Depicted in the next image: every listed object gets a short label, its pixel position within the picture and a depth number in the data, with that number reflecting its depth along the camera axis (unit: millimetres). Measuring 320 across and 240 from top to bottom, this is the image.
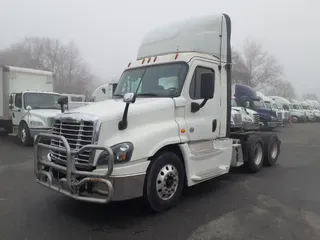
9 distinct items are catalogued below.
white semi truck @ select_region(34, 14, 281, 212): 4098
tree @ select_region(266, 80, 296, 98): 57662
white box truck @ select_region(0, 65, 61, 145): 11727
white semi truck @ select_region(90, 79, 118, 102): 19859
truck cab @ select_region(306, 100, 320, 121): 39441
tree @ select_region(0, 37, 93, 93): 59250
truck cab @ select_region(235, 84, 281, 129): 20797
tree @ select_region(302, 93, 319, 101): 106175
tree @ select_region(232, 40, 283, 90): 55125
